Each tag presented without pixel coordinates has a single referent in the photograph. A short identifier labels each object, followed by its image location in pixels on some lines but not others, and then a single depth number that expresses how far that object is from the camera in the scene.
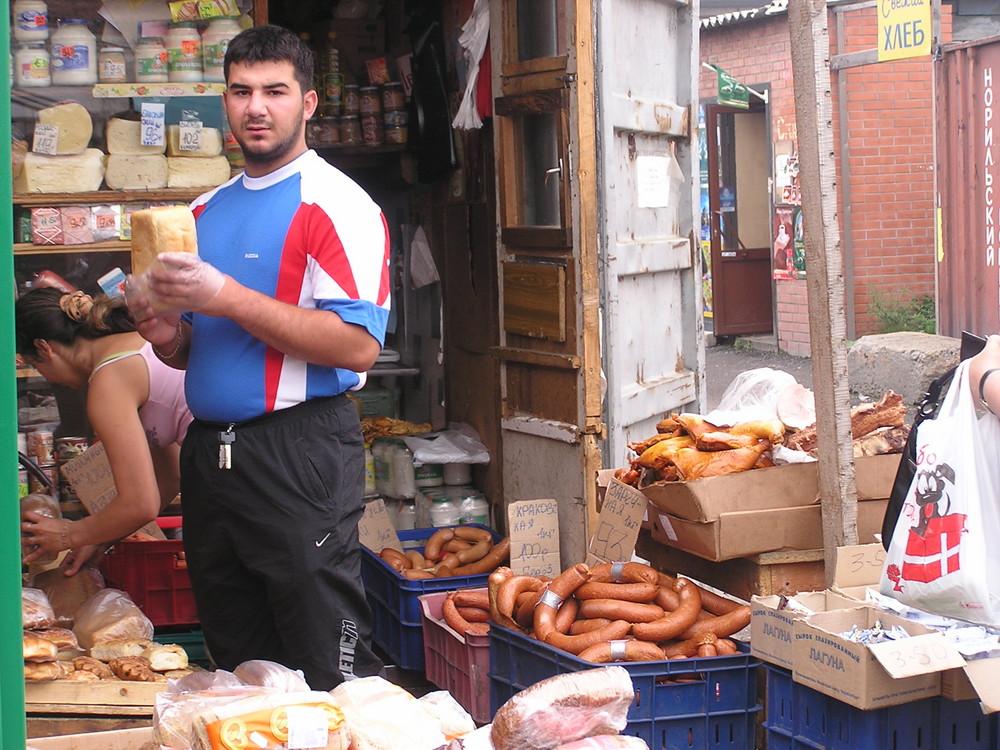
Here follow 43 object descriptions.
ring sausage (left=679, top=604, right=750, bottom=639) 4.17
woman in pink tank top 3.83
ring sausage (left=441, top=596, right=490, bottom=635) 4.67
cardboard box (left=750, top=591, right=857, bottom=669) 3.53
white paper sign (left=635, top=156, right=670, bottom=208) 5.62
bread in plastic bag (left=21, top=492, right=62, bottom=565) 4.16
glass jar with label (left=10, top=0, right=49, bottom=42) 4.97
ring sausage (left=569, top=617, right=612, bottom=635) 4.25
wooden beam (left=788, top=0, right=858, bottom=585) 3.87
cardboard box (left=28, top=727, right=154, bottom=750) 2.41
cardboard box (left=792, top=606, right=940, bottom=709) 3.21
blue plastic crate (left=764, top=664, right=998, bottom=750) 3.32
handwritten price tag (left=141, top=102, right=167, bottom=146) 5.10
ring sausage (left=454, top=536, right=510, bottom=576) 5.55
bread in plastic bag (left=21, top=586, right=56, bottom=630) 3.33
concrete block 10.61
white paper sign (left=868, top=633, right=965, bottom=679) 3.15
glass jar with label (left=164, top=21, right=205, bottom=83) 5.08
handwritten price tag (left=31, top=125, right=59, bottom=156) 5.01
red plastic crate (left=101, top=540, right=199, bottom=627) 4.57
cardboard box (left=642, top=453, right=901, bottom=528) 4.21
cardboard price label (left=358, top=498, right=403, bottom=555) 5.97
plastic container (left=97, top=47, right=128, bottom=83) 5.05
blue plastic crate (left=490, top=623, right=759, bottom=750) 3.85
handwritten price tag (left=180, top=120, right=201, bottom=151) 5.12
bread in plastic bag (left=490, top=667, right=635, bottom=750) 1.91
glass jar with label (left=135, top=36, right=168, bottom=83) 5.07
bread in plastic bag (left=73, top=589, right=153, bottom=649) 3.54
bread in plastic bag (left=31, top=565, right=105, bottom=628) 4.03
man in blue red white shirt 3.01
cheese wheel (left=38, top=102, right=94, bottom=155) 5.02
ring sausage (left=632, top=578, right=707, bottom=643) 4.14
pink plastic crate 4.66
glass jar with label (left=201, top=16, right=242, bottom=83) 5.13
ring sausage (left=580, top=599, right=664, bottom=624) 4.23
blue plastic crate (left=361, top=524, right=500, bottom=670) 5.31
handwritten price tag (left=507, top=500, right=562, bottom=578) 5.31
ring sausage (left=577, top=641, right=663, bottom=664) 3.96
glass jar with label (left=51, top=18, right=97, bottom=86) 4.98
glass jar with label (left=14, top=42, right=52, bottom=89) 4.97
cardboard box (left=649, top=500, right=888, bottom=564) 4.21
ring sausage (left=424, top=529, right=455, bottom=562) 5.82
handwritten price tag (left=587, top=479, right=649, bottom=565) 4.61
